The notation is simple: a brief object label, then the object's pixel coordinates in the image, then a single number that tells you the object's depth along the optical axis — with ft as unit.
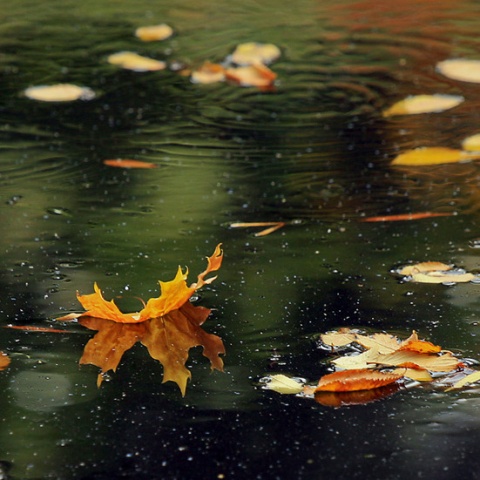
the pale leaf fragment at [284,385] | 15.12
